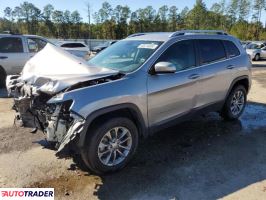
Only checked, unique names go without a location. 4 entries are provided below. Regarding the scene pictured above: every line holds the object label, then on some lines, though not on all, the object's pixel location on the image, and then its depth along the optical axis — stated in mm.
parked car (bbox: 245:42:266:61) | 16796
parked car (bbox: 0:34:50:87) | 6780
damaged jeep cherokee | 2528
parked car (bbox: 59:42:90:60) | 12967
